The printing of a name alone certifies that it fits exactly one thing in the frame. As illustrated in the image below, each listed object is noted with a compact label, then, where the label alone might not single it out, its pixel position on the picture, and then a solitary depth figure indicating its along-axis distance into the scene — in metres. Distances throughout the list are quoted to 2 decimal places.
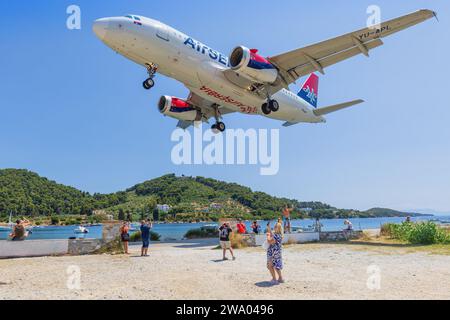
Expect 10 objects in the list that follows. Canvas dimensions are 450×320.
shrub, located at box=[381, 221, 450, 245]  21.31
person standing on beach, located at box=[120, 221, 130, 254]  16.91
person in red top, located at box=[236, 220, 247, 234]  21.80
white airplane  18.14
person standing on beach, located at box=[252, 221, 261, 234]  24.09
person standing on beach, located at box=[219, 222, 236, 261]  15.09
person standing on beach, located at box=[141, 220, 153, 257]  16.22
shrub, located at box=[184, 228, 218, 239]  30.57
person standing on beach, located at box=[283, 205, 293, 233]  23.53
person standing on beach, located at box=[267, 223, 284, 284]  9.93
